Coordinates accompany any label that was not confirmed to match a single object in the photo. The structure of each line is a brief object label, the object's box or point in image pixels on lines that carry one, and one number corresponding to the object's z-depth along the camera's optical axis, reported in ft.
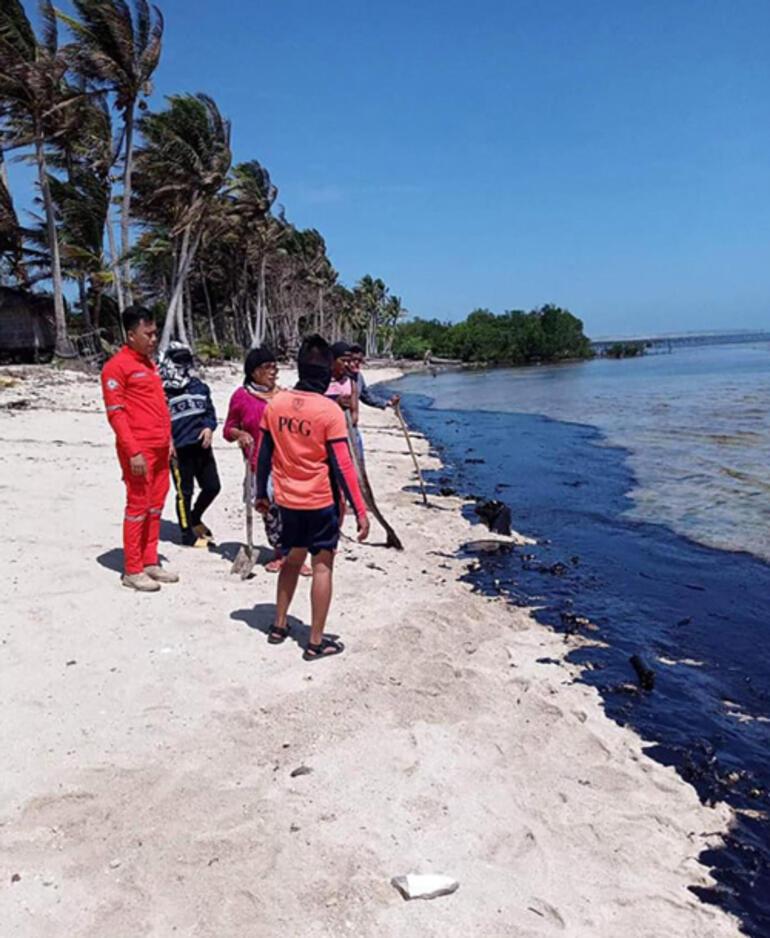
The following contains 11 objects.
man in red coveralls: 16.56
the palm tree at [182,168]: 97.55
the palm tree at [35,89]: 78.69
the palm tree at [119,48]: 84.23
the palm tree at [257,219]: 120.26
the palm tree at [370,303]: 322.96
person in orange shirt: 13.76
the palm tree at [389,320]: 353.51
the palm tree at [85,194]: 100.07
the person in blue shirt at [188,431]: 20.54
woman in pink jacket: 19.49
